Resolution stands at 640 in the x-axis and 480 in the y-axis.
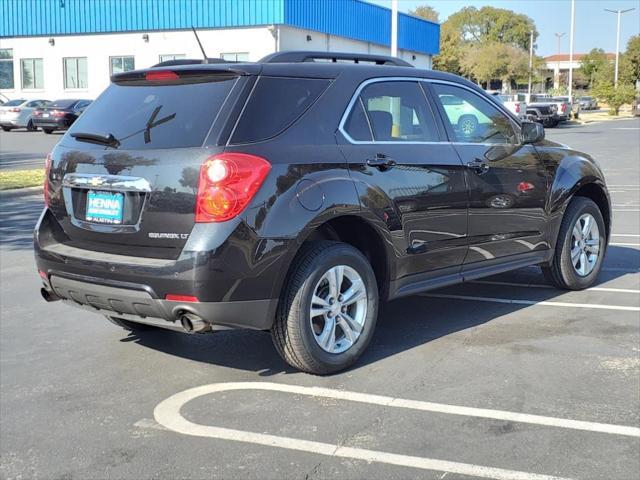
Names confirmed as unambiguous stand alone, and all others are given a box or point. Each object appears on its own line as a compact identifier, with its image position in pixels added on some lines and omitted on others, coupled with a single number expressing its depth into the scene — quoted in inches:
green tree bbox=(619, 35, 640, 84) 3174.5
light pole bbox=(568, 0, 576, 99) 2262.6
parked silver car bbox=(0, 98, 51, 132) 1401.3
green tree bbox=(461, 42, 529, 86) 3553.2
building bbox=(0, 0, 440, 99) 1502.2
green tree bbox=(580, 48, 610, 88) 4443.9
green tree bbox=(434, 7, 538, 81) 4884.4
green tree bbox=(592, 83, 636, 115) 2471.7
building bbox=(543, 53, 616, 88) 4939.5
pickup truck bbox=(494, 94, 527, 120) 1496.1
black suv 167.0
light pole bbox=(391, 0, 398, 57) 903.1
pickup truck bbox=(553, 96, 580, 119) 2053.9
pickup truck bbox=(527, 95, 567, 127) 1659.7
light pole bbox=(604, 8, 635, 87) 2999.5
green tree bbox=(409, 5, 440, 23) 4264.3
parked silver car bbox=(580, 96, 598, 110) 3211.1
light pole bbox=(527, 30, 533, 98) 3688.5
